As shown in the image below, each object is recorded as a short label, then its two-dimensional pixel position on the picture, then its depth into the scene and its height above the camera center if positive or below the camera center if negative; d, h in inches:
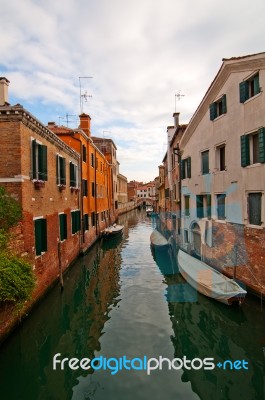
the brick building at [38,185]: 321.7 +19.7
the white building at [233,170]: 356.8 +41.2
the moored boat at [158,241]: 696.4 -122.6
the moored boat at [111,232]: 928.2 -124.0
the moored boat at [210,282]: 334.3 -121.7
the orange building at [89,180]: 701.9 +59.3
